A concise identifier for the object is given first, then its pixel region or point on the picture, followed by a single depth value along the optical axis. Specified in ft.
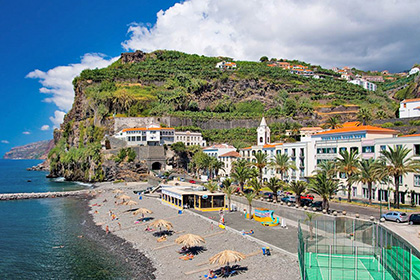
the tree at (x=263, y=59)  546.26
